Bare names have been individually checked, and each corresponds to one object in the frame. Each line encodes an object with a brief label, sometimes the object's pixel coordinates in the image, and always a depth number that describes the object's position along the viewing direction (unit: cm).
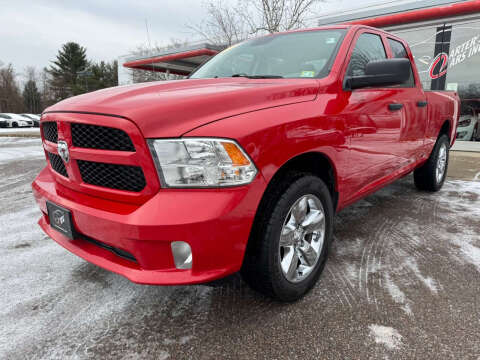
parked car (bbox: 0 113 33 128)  2748
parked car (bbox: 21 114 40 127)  2958
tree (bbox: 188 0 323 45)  1245
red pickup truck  142
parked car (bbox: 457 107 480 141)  914
